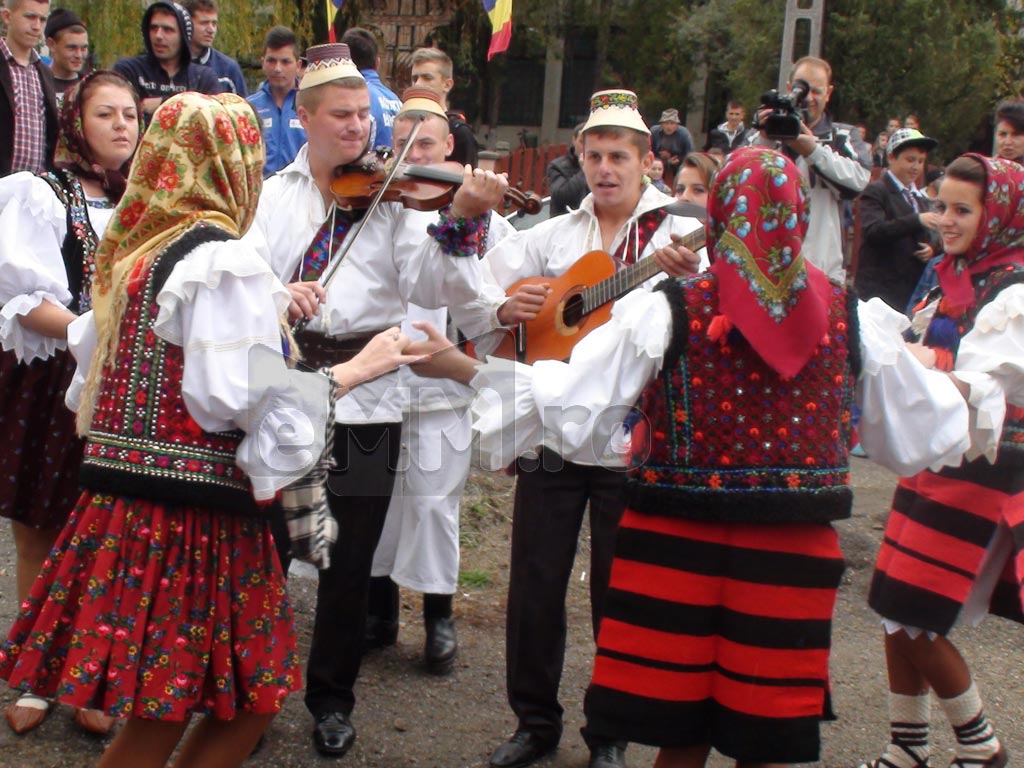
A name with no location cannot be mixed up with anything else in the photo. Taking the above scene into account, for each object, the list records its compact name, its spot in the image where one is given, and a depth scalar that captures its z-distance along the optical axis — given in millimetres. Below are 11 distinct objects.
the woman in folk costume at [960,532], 3453
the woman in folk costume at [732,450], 2588
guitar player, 3656
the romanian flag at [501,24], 7355
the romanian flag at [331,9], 6289
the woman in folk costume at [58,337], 3502
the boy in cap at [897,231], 7676
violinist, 3535
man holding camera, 5715
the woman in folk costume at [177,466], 2486
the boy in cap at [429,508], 4391
